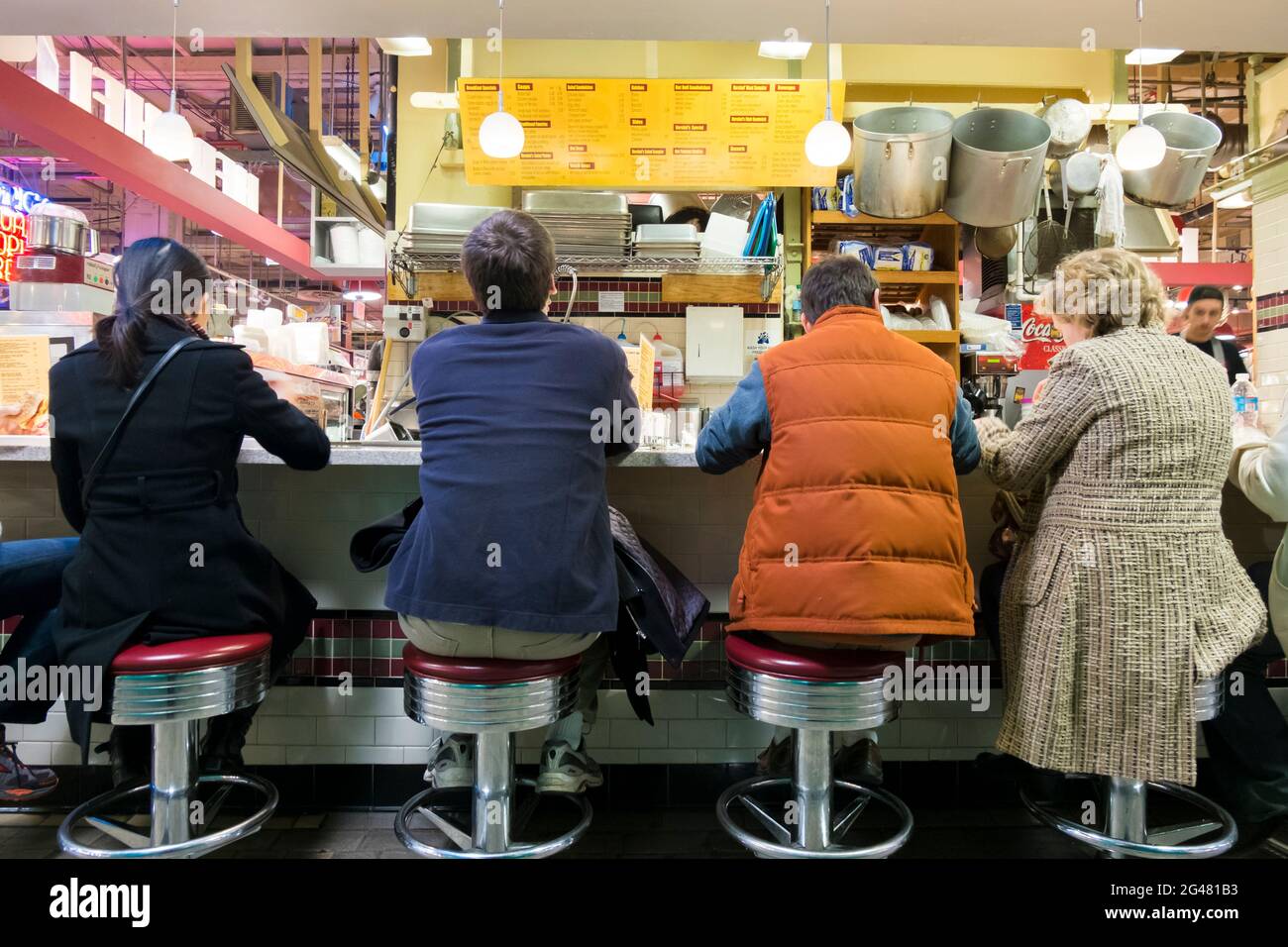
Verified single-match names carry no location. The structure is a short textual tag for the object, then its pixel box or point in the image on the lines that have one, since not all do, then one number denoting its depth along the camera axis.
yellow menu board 3.91
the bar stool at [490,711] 1.66
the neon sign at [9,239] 5.73
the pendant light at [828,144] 3.17
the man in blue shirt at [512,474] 1.61
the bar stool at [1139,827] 1.77
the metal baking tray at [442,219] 3.56
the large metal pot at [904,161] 3.45
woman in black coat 1.74
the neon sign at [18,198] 6.57
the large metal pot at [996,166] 3.41
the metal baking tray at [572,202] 3.61
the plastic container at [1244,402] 2.46
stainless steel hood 3.88
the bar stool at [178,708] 1.66
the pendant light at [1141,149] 3.10
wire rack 3.68
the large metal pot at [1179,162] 3.46
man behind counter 3.86
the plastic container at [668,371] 4.08
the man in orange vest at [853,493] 1.67
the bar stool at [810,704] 1.70
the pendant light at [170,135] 3.08
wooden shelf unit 4.55
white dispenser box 4.16
